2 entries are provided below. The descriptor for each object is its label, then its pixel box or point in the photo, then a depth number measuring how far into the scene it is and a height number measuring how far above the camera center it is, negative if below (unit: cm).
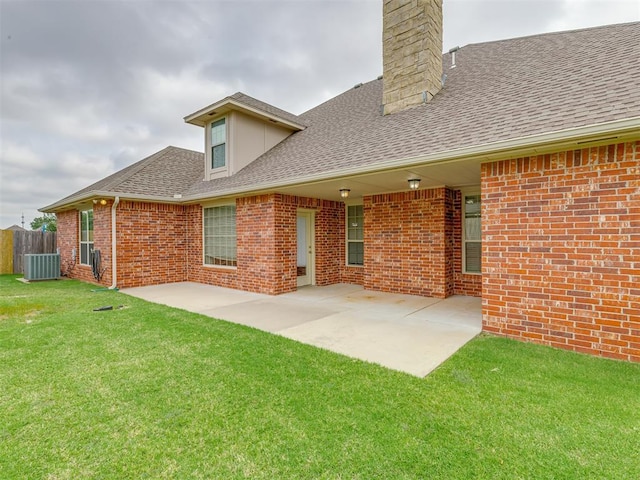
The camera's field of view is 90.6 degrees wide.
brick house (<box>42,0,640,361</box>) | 395 +99
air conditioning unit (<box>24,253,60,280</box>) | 1070 -85
